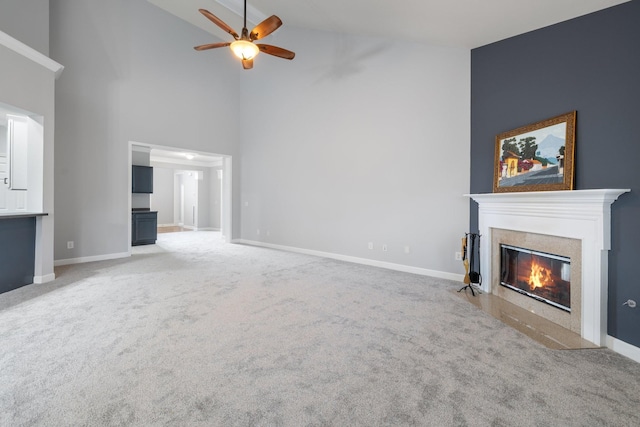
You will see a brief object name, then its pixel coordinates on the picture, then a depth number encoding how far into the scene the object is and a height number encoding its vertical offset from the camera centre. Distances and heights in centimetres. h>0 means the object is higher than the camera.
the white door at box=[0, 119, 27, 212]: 385 +77
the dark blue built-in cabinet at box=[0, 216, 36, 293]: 336 -53
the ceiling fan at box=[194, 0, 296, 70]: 330 +214
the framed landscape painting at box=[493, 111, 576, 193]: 261 +59
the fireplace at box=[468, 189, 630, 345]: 229 -24
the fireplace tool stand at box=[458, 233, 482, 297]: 349 -60
